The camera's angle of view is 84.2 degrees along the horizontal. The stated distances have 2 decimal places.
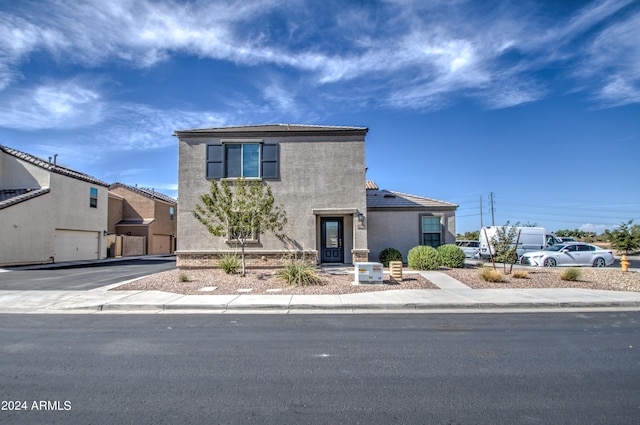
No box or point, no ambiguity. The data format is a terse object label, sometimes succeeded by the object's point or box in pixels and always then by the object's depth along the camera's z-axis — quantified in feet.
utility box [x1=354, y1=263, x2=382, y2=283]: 39.37
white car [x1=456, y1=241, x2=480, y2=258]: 84.33
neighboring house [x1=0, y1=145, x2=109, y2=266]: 69.00
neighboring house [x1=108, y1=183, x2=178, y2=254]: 114.32
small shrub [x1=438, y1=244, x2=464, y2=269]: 52.47
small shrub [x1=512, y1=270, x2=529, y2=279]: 42.65
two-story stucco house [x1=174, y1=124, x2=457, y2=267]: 52.39
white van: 72.79
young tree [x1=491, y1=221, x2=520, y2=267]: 45.03
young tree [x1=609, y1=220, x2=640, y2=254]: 87.25
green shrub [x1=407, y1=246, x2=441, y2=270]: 50.14
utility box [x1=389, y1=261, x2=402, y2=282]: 41.29
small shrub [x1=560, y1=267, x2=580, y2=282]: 41.32
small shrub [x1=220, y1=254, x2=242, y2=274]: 46.75
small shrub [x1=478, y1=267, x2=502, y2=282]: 40.16
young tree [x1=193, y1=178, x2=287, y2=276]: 43.75
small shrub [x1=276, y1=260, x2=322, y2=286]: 38.60
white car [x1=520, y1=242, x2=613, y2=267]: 62.85
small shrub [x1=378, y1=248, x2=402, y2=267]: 53.26
